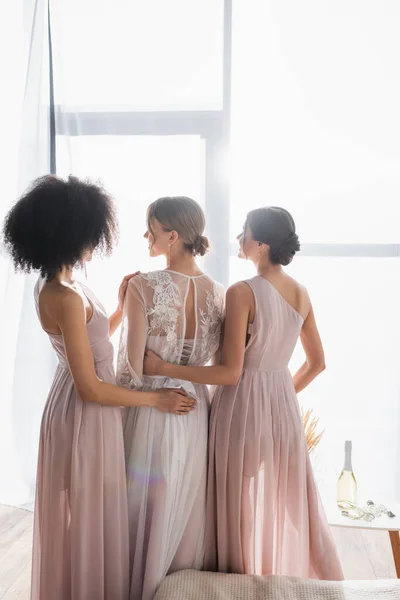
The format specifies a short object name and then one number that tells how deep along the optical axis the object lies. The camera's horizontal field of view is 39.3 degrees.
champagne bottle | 2.41
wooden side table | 2.18
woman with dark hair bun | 1.99
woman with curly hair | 1.77
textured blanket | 1.60
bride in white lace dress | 1.93
